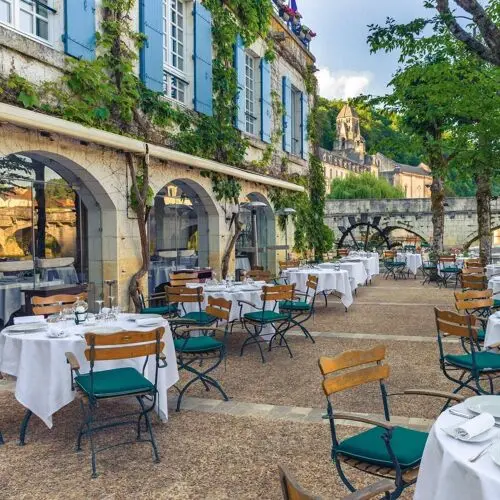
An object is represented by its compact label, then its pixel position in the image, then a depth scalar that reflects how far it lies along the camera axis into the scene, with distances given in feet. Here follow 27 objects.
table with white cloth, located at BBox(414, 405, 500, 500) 5.61
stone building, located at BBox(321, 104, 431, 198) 219.00
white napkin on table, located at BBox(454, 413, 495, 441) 6.43
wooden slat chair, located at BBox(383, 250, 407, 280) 50.47
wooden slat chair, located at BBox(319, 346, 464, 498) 7.73
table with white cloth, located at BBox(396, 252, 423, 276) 52.08
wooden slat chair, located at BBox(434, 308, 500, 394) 13.06
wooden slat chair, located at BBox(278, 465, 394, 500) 4.50
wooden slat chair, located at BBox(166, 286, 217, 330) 19.23
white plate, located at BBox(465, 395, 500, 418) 7.38
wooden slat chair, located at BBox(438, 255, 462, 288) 41.65
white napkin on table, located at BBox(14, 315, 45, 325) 14.16
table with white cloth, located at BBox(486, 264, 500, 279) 33.40
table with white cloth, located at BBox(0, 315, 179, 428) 12.14
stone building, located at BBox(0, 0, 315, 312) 20.98
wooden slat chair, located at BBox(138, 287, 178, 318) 22.93
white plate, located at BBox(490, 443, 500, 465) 5.84
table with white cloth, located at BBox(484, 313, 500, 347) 14.23
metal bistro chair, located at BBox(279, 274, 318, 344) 22.69
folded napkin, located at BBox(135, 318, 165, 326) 13.89
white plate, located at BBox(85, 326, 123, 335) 12.95
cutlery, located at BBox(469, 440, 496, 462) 5.97
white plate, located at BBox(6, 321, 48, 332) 13.04
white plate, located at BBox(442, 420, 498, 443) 6.37
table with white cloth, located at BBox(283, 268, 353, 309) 29.48
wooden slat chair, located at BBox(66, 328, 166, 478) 11.03
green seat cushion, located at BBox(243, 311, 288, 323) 19.95
